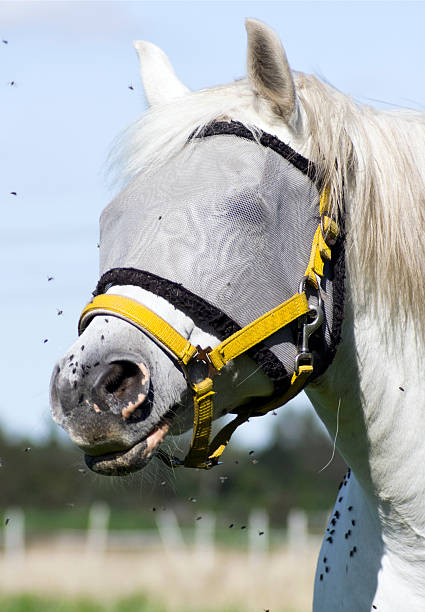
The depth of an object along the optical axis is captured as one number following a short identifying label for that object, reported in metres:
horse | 5.87
